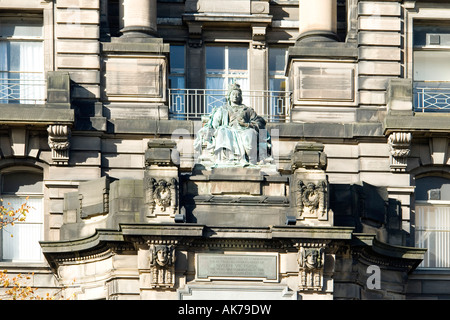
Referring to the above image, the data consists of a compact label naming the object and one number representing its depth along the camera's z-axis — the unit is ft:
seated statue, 132.46
